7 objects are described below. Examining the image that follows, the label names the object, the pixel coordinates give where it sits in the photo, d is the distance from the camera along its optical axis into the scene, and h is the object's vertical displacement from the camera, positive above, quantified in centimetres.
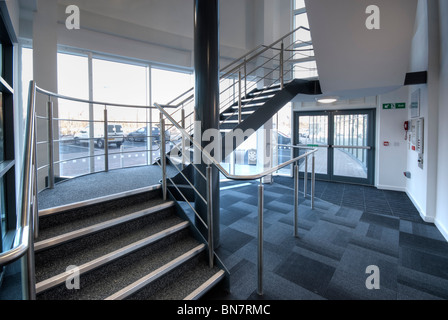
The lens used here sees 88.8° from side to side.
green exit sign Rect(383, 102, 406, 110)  505 +97
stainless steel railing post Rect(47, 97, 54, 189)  231 +15
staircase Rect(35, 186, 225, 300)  149 -77
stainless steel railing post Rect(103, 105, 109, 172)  322 +19
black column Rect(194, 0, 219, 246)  237 +77
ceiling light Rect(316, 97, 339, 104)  459 +101
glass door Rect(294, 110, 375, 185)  573 +21
